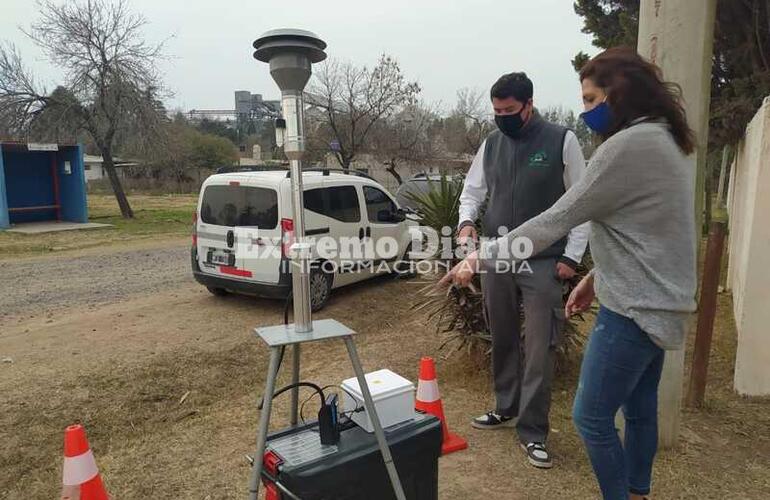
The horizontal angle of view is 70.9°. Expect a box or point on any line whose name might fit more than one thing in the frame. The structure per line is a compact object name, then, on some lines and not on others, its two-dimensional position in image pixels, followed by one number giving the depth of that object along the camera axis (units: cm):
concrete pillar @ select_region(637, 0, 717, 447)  268
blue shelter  1675
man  293
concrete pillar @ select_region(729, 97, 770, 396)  351
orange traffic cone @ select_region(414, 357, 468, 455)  317
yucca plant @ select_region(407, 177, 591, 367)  414
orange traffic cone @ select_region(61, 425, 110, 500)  230
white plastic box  230
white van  597
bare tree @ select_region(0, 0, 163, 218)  1691
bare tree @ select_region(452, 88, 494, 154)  2681
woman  180
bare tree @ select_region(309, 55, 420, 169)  1981
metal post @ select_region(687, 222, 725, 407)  340
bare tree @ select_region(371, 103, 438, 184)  2155
